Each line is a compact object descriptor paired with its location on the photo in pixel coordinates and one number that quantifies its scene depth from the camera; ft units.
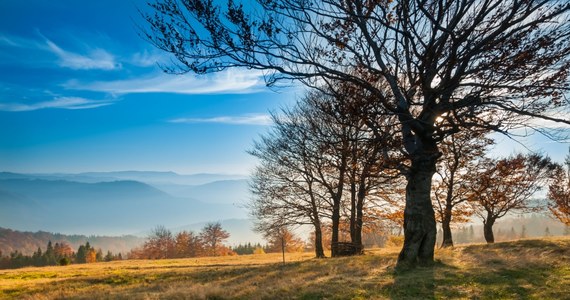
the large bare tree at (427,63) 32.68
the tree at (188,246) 278.75
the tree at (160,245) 285.64
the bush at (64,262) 135.21
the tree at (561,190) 101.91
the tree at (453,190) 79.15
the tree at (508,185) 80.53
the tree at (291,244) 205.30
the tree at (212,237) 281.56
